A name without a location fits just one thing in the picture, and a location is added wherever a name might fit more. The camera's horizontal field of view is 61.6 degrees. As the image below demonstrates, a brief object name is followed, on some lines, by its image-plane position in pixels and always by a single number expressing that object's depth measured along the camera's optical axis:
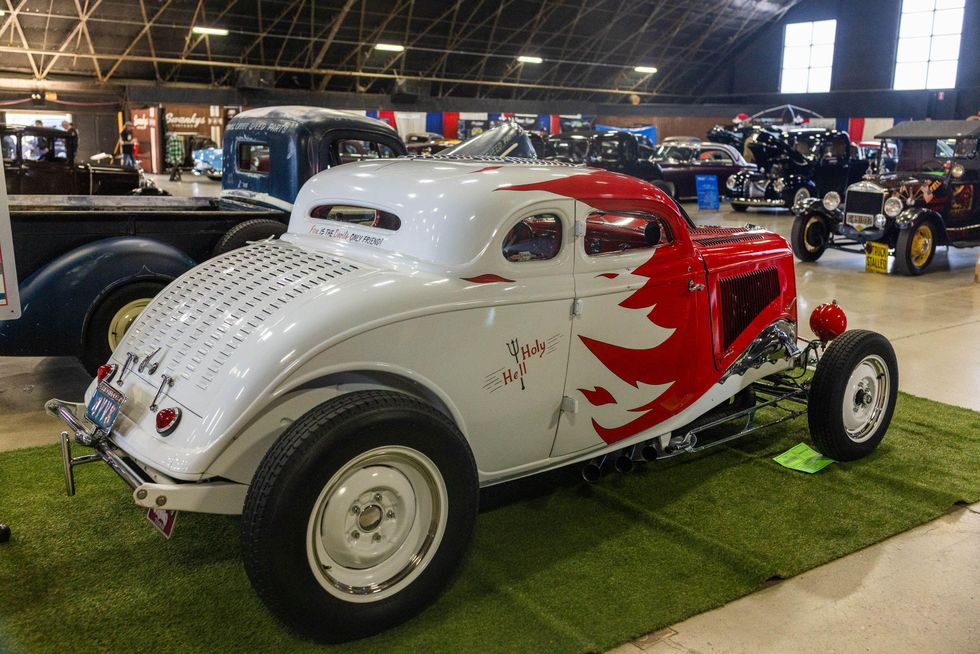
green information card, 4.32
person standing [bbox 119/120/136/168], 21.33
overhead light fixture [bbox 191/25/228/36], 25.61
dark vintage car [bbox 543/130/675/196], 18.31
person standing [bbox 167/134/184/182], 26.77
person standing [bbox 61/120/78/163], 11.40
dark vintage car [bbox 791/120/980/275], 10.94
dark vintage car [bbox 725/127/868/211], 17.39
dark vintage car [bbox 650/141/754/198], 19.31
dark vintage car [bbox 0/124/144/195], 11.02
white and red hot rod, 2.65
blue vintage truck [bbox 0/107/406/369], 5.06
